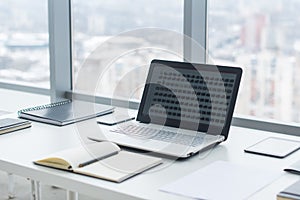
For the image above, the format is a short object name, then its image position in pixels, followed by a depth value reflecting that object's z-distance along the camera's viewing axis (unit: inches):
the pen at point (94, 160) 81.9
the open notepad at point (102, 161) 79.7
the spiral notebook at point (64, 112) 102.5
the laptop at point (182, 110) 90.8
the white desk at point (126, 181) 76.0
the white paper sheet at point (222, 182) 74.1
